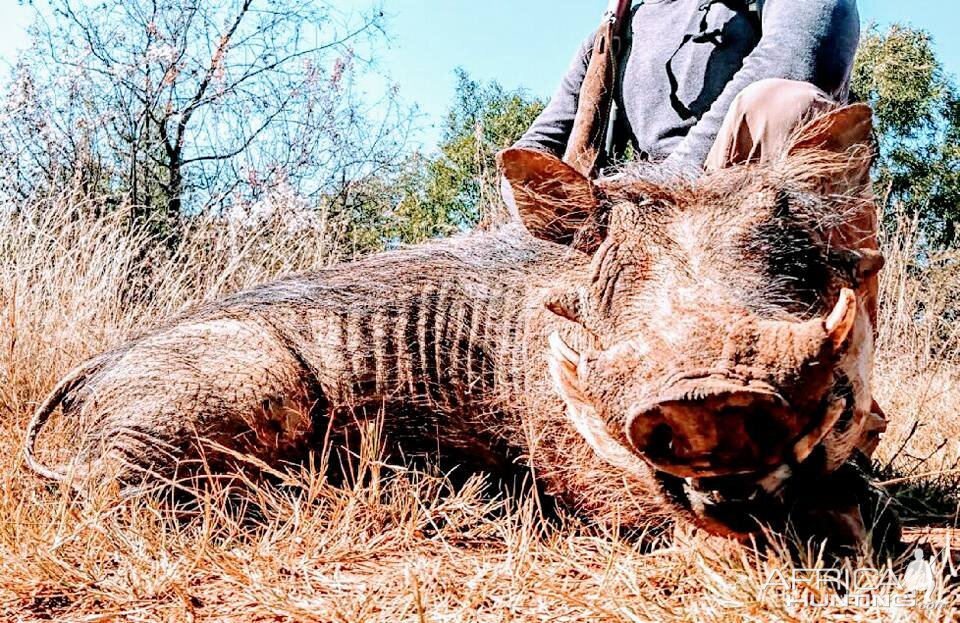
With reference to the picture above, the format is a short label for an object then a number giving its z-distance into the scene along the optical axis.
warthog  1.43
